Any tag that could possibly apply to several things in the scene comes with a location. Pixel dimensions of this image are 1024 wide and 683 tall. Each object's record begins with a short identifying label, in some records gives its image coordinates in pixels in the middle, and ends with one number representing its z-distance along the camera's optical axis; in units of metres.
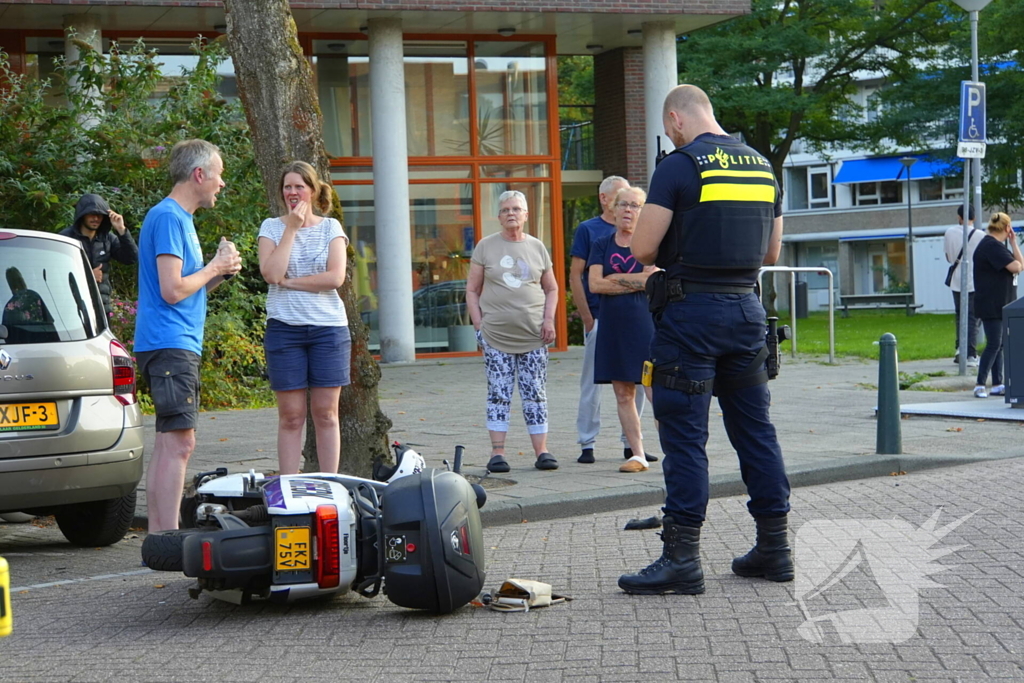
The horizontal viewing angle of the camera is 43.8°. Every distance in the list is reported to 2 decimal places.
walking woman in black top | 12.96
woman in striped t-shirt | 6.45
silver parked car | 6.02
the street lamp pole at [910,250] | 39.25
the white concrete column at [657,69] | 20.83
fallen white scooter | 4.77
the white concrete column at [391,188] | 19.58
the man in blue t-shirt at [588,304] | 8.50
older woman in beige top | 8.40
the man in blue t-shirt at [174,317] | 5.79
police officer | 5.11
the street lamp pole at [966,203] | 14.15
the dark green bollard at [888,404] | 8.59
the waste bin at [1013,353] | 11.09
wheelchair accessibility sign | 13.71
